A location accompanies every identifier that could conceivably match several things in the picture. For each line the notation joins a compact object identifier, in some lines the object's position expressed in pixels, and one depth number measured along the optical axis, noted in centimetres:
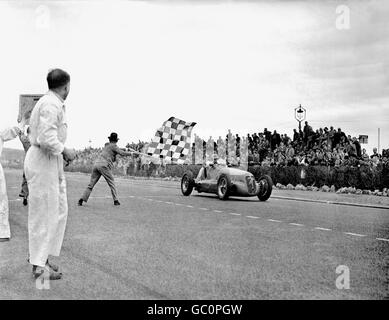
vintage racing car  1614
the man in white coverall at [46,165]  523
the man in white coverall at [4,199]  796
